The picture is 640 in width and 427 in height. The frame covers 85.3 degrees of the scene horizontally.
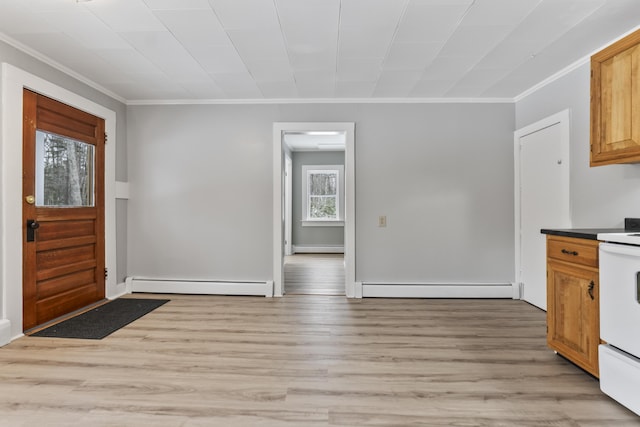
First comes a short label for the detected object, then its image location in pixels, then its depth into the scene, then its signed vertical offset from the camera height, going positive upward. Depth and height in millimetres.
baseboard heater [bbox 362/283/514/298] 3977 -897
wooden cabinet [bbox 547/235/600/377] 2008 -545
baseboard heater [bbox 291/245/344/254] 8117 -860
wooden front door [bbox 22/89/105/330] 2863 +26
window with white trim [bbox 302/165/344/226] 8180 +415
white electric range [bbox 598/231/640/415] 1709 -542
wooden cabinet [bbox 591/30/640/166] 2070 +694
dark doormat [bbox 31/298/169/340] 2820 -980
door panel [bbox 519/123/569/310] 3207 +135
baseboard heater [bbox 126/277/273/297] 4094 -885
